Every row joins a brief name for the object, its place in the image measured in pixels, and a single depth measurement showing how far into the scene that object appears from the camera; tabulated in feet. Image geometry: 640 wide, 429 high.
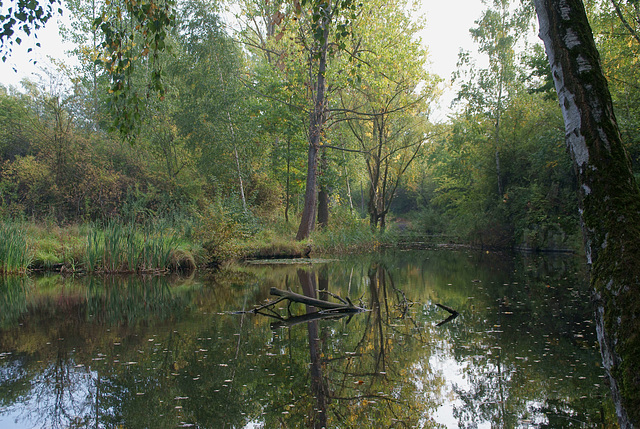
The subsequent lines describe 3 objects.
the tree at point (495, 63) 83.61
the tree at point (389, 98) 65.46
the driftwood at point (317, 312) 22.18
